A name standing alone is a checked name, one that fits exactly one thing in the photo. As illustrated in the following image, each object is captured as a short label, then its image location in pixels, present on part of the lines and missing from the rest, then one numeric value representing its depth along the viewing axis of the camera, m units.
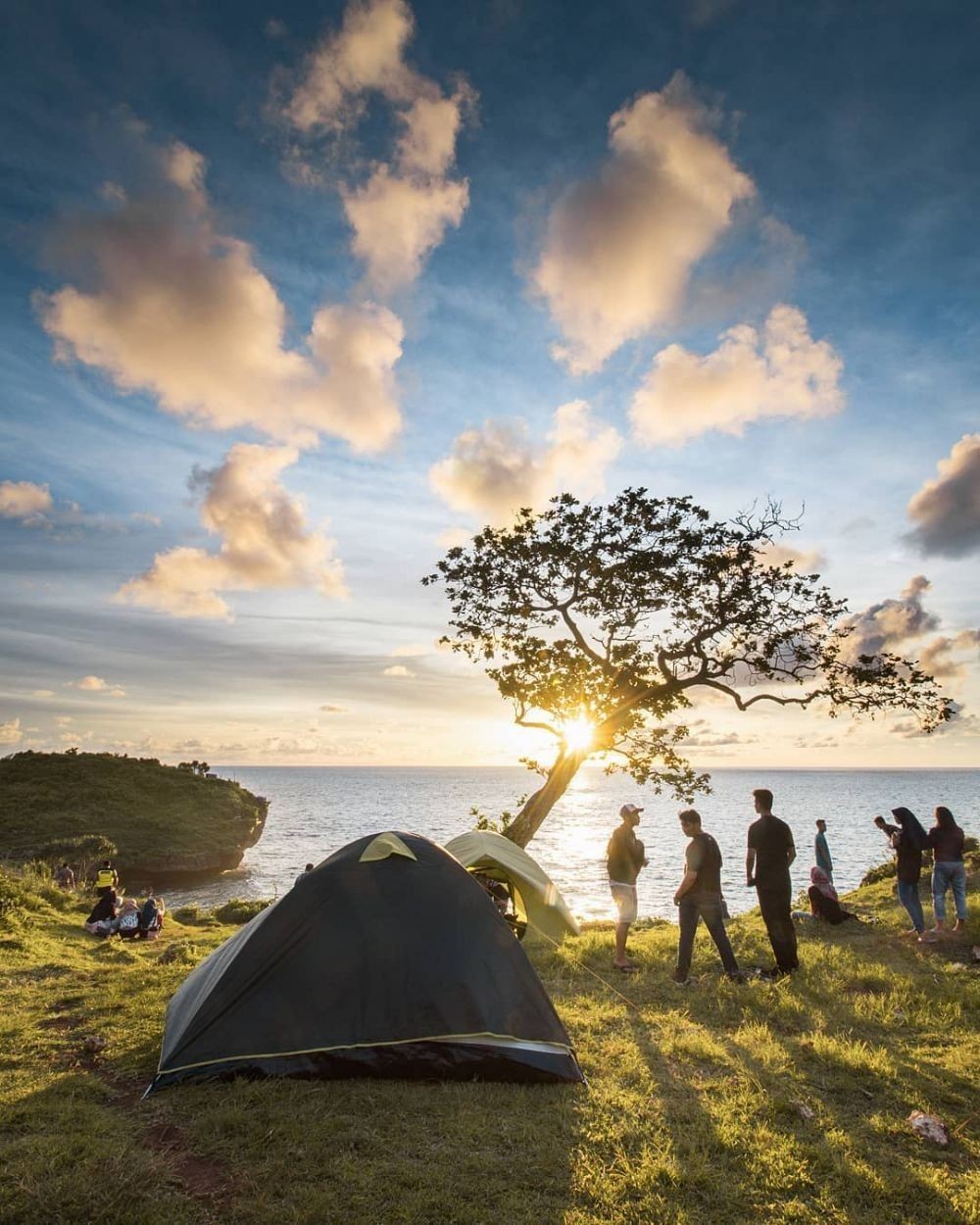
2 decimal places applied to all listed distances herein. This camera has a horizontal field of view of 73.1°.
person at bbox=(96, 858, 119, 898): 18.66
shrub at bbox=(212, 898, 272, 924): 22.62
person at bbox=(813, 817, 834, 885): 16.16
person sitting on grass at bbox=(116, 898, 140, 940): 17.36
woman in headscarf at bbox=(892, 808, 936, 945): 12.64
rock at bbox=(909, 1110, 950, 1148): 5.70
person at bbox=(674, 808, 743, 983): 10.55
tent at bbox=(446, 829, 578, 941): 14.55
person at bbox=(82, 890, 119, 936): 17.47
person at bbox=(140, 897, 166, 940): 17.52
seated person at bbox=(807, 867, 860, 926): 14.55
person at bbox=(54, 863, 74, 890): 26.35
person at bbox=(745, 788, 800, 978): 10.77
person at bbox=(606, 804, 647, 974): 11.80
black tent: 6.73
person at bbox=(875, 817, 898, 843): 14.20
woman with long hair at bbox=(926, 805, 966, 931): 12.09
